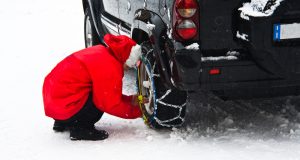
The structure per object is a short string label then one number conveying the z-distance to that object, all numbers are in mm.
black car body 6554
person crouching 7557
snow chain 7626
